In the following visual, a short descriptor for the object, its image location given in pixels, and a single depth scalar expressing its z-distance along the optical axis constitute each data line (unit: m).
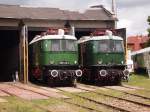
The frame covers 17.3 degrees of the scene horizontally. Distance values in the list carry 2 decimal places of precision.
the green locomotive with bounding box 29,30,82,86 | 26.66
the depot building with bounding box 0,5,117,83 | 32.34
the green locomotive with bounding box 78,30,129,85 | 27.44
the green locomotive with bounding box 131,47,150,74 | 41.56
